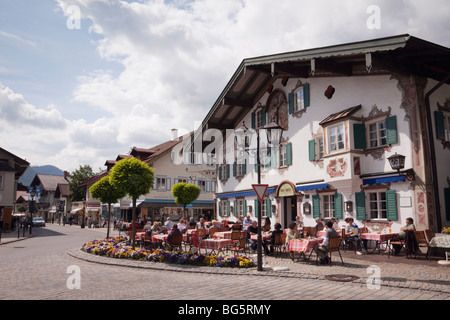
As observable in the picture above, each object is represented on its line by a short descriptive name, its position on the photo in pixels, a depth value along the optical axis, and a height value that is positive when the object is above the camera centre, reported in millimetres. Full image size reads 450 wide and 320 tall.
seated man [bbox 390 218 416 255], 11884 -776
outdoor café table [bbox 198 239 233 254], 11922 -1238
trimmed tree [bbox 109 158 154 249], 13977 +1166
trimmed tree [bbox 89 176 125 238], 22672 +966
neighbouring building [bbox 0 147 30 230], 33312 +2008
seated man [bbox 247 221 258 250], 13117 -1048
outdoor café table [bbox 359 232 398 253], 12250 -1072
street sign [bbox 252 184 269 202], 9752 +413
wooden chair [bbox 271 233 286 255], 12328 -1164
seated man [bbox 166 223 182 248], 13047 -989
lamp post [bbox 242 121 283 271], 9430 -1152
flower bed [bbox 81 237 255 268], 10148 -1555
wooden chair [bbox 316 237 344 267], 10453 -1110
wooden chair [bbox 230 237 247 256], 12083 -1237
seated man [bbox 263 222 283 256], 12359 -1182
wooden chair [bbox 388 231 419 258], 11648 -1222
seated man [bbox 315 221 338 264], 10445 -1207
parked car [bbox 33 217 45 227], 48531 -2077
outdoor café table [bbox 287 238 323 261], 10812 -1174
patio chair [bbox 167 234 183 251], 13047 -1215
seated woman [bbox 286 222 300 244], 11680 -910
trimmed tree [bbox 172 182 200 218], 26656 +1016
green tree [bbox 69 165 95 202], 59688 +4431
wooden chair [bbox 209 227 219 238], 16391 -1115
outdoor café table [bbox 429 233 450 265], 10427 -1115
